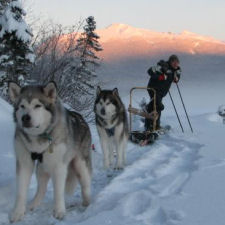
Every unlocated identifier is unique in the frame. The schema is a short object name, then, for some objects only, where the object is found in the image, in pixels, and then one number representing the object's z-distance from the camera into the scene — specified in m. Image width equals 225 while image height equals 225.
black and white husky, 6.43
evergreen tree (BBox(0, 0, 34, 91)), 12.37
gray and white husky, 3.25
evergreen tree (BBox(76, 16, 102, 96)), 25.38
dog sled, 8.48
